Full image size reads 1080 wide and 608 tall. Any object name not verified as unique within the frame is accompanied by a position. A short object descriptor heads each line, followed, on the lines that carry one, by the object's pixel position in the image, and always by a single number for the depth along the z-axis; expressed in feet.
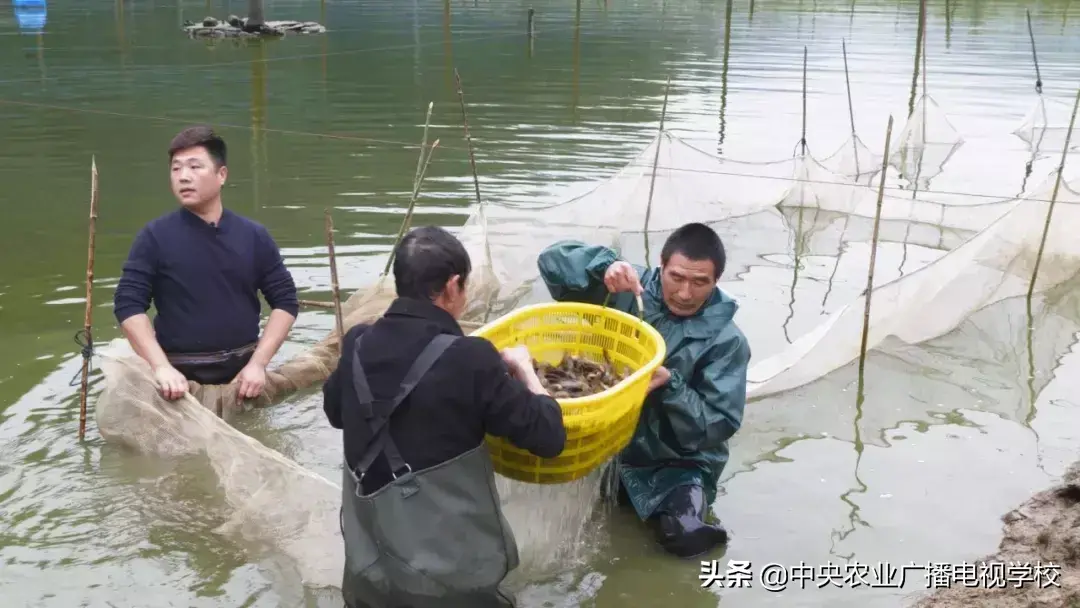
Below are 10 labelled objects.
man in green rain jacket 11.08
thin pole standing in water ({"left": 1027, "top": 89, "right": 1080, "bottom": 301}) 20.11
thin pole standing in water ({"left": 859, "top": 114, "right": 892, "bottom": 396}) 16.21
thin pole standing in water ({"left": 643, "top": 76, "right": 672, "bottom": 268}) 24.72
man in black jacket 7.91
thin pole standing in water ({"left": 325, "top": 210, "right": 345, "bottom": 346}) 13.41
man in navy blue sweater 12.44
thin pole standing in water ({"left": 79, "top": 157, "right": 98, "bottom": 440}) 13.46
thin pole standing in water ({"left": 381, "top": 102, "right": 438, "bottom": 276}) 17.89
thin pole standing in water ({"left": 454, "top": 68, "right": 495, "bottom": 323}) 19.52
